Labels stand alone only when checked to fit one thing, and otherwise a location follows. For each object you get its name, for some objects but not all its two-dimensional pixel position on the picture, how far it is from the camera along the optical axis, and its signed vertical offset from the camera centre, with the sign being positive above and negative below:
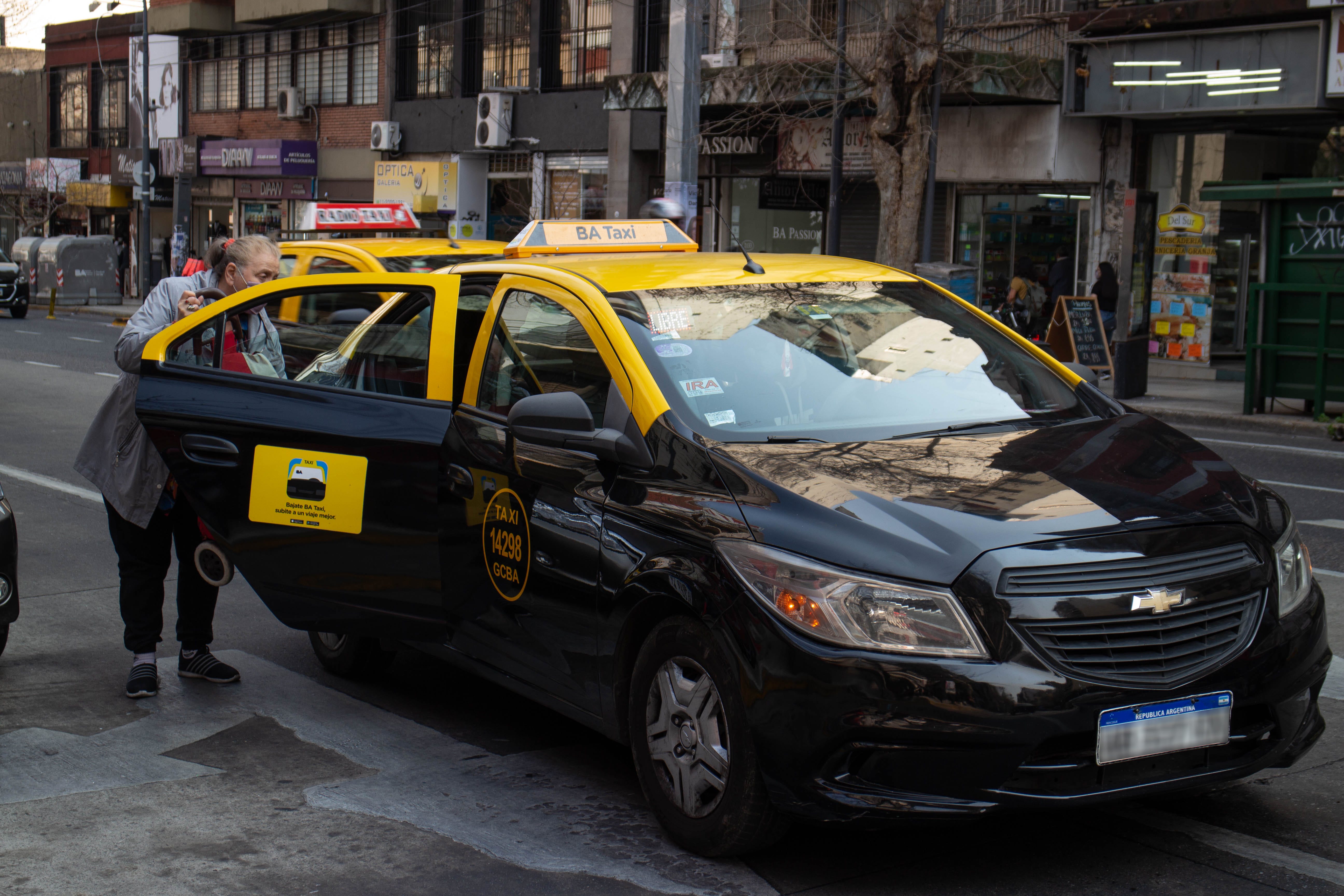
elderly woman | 5.58 -0.84
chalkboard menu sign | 18.73 -0.46
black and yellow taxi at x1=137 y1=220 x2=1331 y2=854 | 3.51 -0.67
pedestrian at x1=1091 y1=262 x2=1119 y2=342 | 21.70 +0.10
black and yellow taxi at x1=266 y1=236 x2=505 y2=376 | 9.93 +0.09
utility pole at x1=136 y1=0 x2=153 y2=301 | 39.03 +3.18
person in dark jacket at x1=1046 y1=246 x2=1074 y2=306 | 22.95 +0.29
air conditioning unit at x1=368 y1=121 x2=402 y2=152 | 36.78 +3.66
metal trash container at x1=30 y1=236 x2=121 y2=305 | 40.31 +0.03
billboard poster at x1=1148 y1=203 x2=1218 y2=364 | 22.56 +0.20
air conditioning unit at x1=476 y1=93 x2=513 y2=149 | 33.03 +3.69
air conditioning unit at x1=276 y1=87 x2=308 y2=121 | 40.12 +4.76
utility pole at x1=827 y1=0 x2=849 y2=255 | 22.27 +2.06
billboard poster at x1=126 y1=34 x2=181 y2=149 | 46.03 +5.95
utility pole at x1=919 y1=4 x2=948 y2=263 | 19.72 +1.96
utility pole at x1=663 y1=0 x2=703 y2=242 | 17.83 +2.24
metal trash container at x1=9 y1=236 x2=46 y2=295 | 41.78 +0.47
